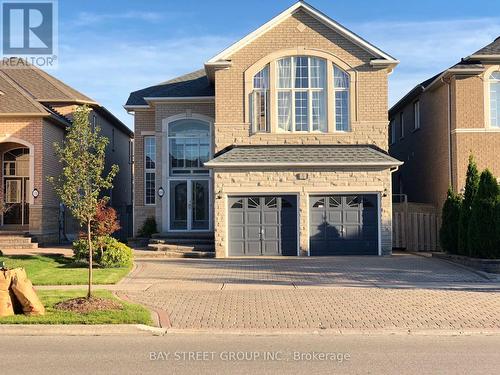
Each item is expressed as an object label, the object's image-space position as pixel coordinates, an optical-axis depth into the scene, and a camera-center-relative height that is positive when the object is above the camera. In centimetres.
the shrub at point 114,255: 1648 -151
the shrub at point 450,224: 1855 -75
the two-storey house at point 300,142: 2006 +233
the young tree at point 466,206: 1731 -13
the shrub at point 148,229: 2305 -102
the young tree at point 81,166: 1104 +79
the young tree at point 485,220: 1597 -55
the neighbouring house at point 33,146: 2241 +252
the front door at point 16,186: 2400 +87
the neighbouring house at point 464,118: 2152 +334
